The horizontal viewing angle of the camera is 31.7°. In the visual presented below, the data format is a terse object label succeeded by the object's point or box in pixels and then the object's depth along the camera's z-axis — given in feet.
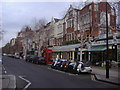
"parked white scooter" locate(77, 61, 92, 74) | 70.33
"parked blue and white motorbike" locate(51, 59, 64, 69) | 88.09
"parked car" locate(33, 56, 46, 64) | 130.00
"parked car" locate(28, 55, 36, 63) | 143.82
